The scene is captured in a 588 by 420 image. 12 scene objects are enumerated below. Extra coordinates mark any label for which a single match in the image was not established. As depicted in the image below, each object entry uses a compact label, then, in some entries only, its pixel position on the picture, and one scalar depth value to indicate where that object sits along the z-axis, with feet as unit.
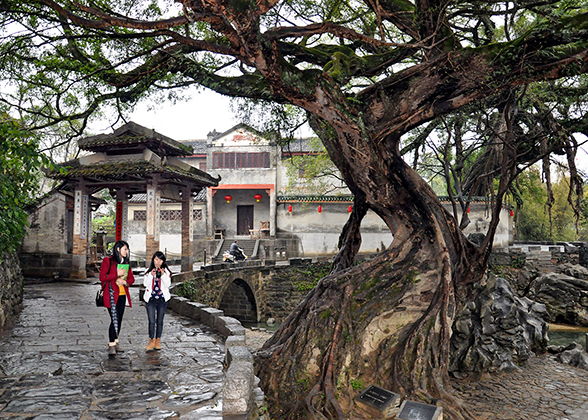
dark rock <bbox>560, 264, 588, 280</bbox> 70.90
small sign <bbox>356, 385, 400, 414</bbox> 22.63
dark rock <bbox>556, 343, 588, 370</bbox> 40.85
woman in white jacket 20.75
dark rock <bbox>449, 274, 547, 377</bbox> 38.14
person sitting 76.33
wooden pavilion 46.47
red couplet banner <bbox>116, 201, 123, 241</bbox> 54.85
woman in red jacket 19.70
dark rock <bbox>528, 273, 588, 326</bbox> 63.93
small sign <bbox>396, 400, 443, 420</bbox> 21.16
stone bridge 67.67
